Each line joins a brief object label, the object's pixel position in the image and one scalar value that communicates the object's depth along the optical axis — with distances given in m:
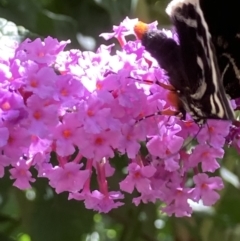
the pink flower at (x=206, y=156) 0.28
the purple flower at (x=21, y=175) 0.28
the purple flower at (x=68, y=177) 0.28
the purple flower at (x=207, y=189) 0.29
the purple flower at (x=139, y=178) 0.28
